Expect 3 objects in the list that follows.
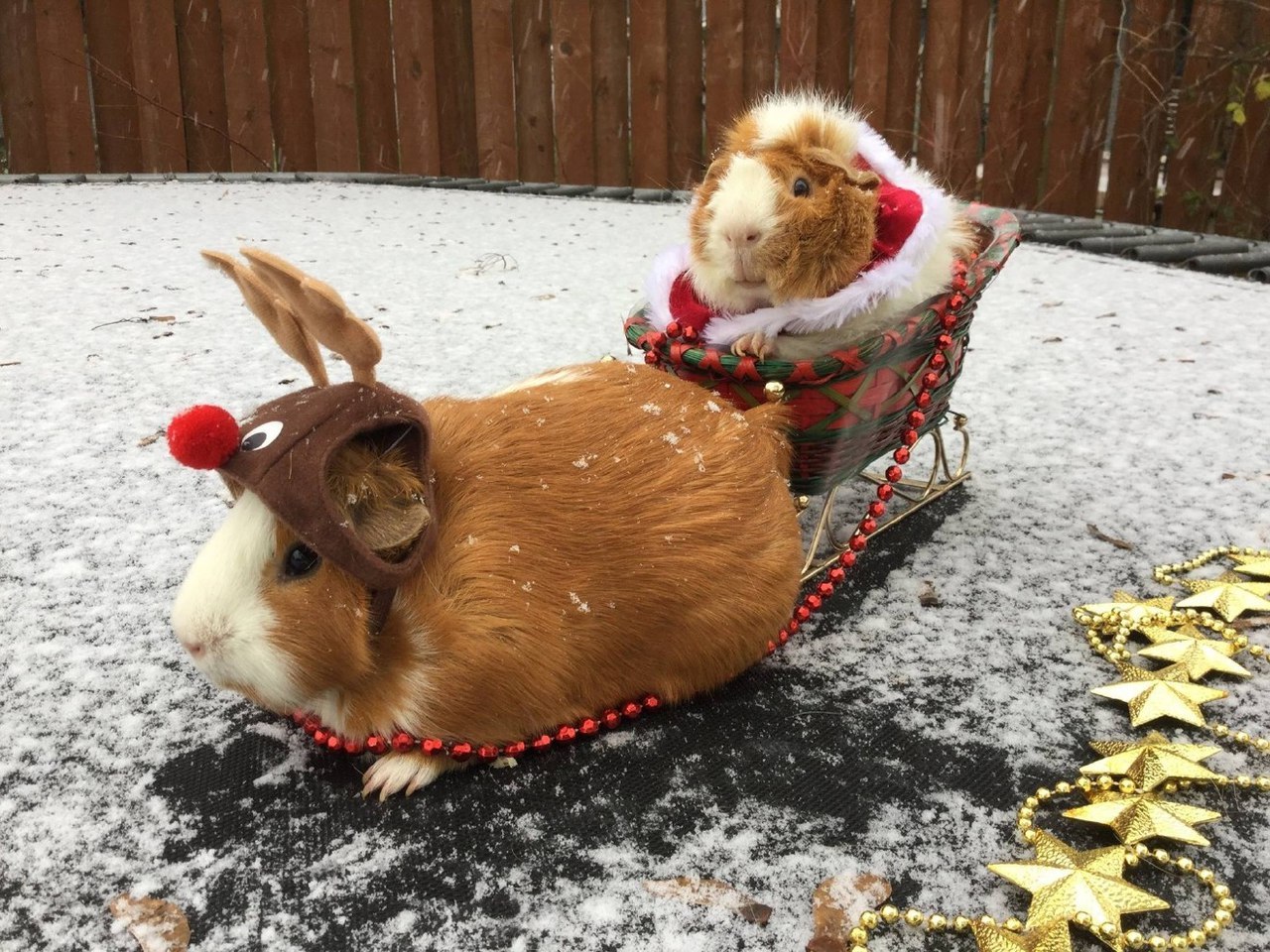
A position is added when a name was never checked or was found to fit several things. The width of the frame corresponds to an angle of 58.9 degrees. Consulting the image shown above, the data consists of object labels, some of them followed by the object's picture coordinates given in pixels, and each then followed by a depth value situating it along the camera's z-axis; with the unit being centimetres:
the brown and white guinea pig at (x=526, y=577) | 40
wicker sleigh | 53
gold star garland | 38
